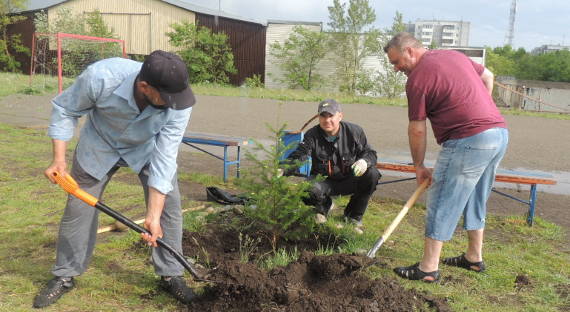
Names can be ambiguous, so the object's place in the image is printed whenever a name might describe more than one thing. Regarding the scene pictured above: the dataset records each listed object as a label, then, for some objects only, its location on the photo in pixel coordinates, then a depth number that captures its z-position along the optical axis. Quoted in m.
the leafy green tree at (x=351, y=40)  31.17
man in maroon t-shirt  3.52
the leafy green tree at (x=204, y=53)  31.84
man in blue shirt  2.81
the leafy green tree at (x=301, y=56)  32.16
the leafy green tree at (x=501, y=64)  71.43
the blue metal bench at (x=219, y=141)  6.85
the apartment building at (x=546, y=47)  142.70
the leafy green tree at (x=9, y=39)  33.84
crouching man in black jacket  5.07
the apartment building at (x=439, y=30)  149.38
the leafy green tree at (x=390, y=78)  30.30
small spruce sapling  4.12
